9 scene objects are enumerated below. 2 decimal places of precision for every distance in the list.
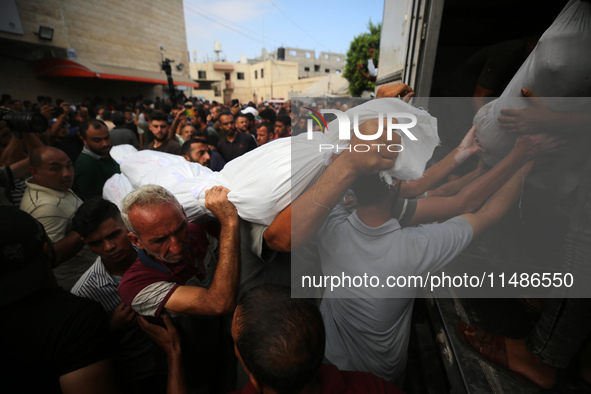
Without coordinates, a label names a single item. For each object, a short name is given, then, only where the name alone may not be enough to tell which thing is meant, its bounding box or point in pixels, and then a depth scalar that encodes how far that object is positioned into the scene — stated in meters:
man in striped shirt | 1.46
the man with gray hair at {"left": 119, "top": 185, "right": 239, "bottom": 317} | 1.20
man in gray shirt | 1.23
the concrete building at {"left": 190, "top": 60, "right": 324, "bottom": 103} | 35.31
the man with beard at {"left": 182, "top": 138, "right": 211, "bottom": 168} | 3.16
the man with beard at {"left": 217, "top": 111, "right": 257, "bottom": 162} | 4.54
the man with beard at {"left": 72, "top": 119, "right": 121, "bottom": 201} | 2.97
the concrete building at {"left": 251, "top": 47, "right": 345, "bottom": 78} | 45.94
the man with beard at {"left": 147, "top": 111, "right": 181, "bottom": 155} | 3.86
